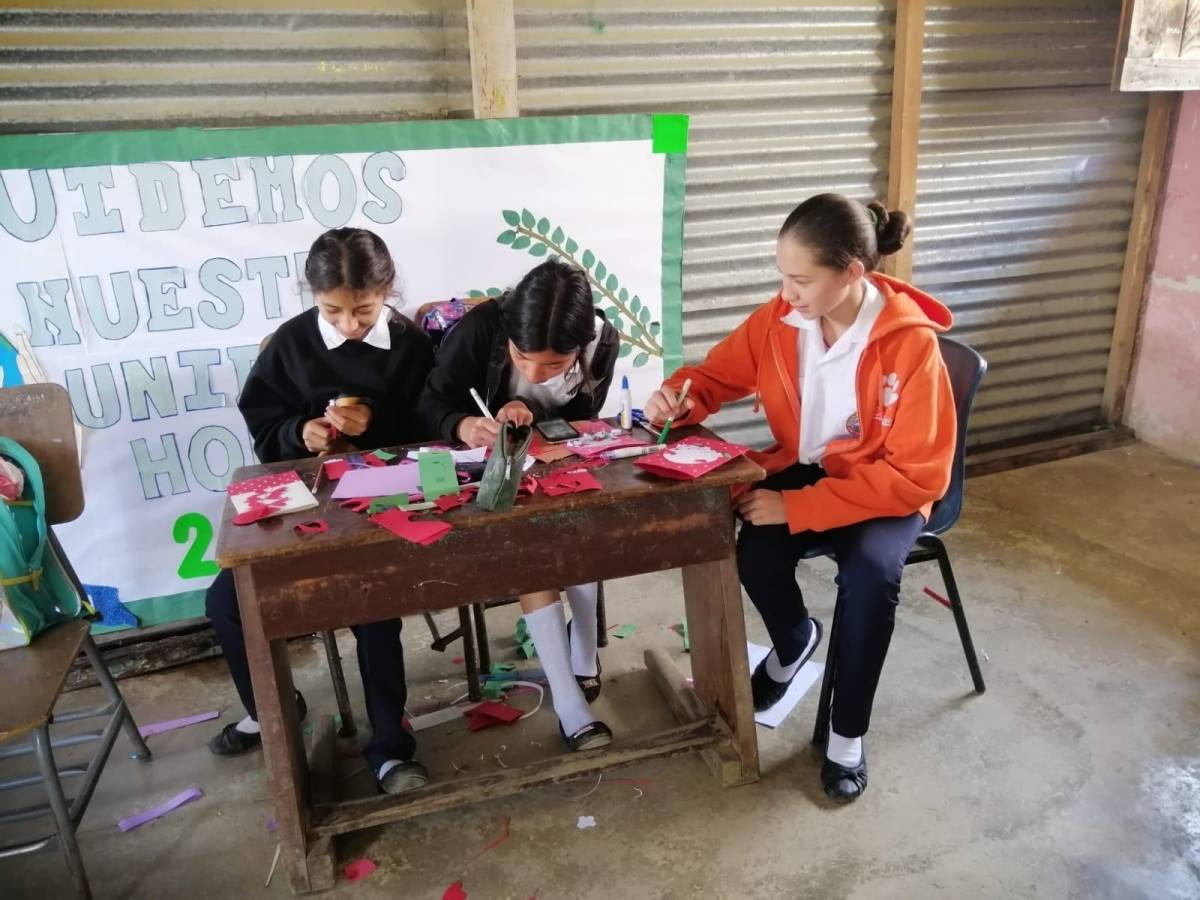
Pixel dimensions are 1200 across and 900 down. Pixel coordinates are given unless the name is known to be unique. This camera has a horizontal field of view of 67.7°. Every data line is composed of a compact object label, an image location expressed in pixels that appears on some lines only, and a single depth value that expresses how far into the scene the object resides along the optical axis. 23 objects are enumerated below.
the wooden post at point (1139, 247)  4.19
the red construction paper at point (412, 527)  1.81
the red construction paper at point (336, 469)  2.14
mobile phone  2.33
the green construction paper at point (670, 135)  3.23
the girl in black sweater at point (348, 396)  2.26
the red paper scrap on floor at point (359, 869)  2.07
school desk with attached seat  1.85
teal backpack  2.02
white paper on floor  2.54
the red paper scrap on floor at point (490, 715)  2.59
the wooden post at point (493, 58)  2.93
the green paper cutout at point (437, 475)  1.95
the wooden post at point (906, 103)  3.52
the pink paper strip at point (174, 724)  2.65
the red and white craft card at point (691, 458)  2.03
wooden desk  1.85
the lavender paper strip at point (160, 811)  2.25
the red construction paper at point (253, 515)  1.87
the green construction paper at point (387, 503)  1.90
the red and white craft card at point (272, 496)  1.91
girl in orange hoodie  2.13
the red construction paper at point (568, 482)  1.96
